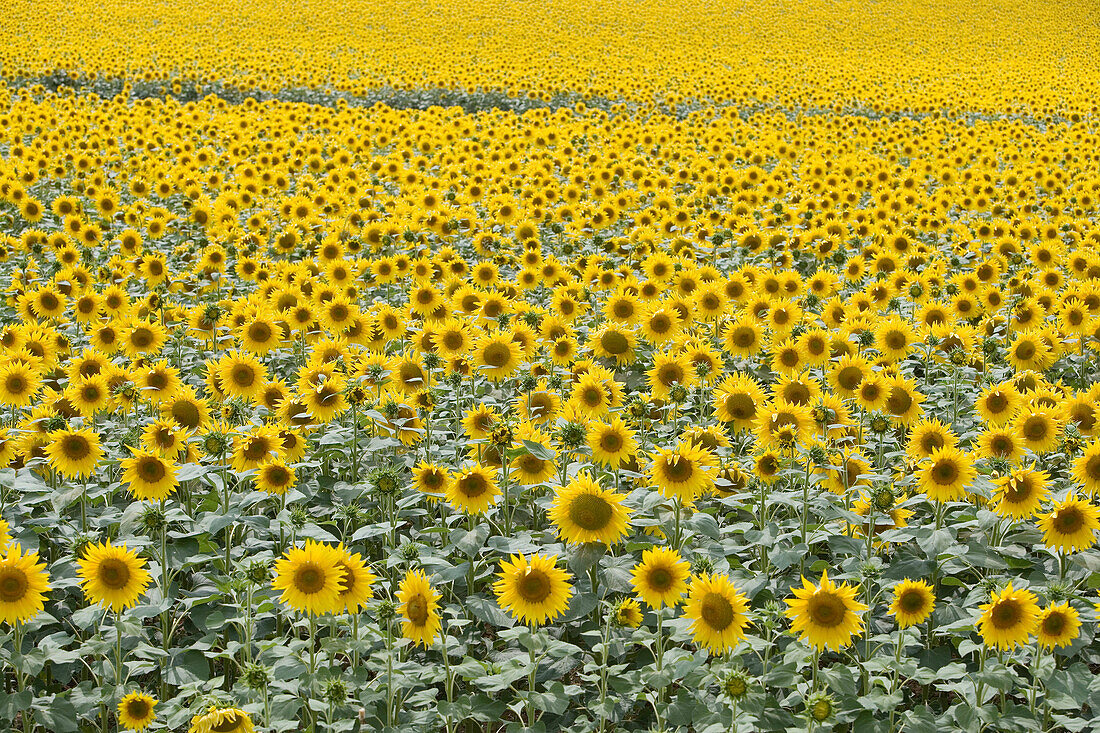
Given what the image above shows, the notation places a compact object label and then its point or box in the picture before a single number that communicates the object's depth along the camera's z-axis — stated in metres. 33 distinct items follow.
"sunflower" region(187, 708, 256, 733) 6.57
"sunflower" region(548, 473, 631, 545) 8.62
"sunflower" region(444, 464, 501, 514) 9.20
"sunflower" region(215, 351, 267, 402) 11.92
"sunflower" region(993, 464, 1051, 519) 8.76
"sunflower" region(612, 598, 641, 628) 8.02
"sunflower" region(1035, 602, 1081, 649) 7.48
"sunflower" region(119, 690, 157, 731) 7.37
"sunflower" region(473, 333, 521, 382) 12.09
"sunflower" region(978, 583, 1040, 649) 7.48
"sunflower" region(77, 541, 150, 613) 8.02
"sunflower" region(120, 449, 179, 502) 9.34
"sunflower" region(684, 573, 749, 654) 7.60
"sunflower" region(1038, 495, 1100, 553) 8.30
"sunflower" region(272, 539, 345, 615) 7.55
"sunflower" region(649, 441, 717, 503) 9.09
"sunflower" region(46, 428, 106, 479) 9.62
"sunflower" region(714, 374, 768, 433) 10.80
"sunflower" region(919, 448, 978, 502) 9.06
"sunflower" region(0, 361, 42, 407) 11.37
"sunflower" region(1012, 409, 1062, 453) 10.16
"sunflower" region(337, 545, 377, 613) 7.65
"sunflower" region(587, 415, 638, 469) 9.80
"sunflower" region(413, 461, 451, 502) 9.63
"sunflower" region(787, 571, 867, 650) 7.43
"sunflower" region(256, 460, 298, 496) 9.63
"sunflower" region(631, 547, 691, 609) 7.86
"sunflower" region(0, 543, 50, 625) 7.77
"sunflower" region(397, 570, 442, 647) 7.54
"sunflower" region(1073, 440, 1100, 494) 8.93
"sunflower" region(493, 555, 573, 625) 7.98
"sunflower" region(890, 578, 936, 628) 7.95
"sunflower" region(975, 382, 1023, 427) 10.84
